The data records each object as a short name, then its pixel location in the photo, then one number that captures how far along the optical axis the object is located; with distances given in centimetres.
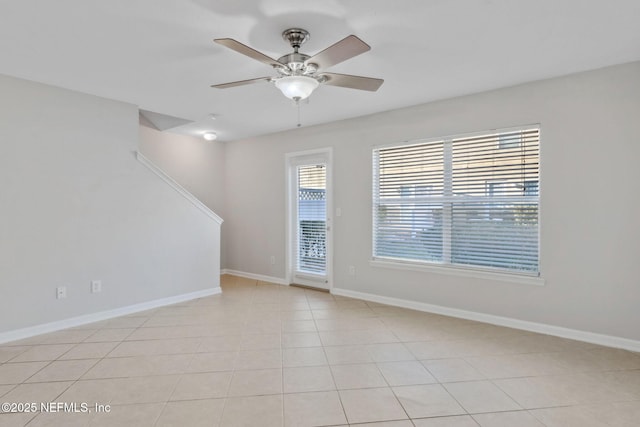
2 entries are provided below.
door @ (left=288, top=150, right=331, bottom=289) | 490
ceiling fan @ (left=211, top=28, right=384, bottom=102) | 205
